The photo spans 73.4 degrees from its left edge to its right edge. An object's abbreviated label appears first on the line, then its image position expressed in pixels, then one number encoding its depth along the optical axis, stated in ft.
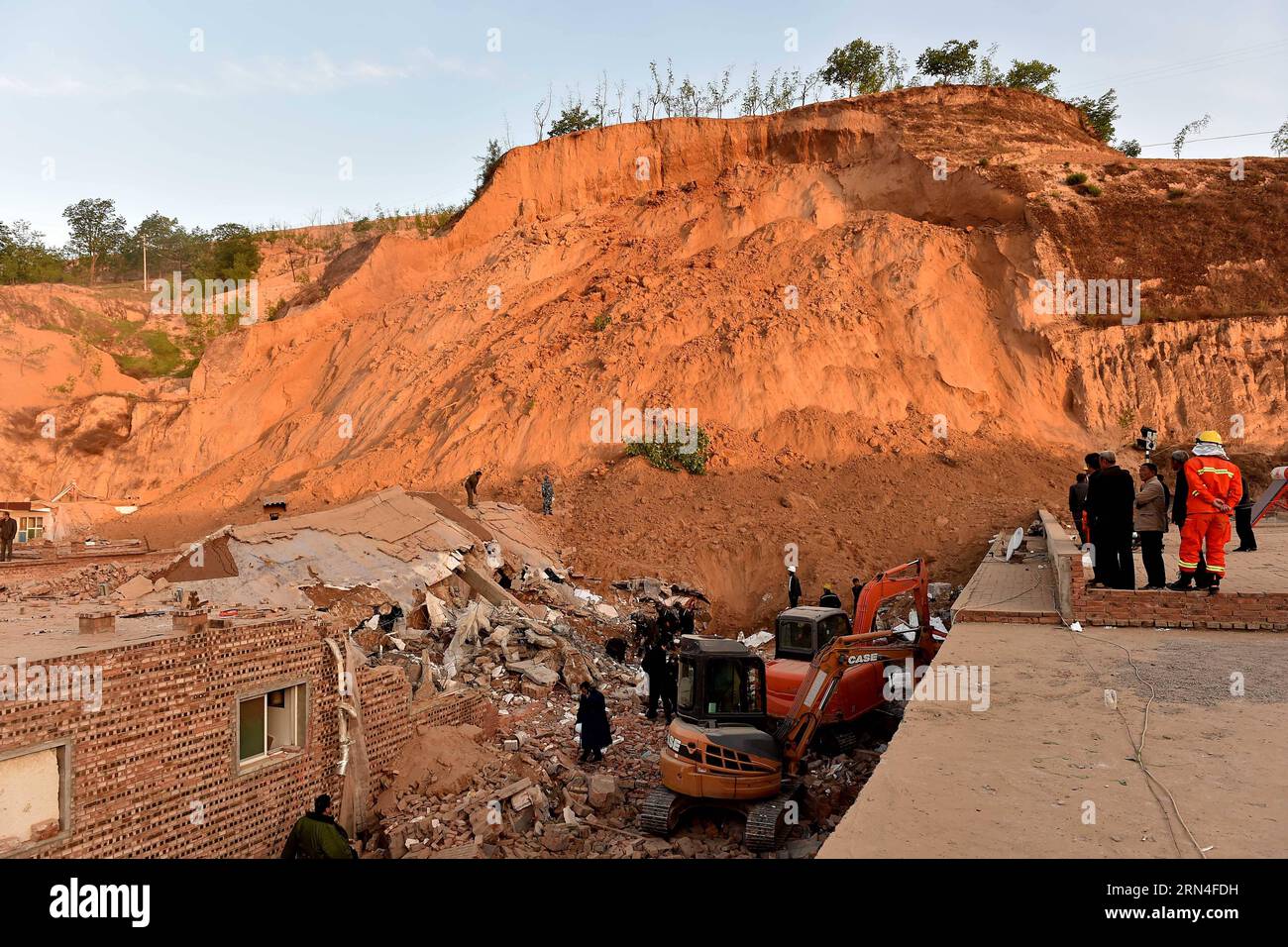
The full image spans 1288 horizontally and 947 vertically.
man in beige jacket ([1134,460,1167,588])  30.30
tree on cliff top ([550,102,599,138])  124.06
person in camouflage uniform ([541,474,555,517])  74.59
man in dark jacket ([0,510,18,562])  63.52
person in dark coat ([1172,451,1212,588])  29.12
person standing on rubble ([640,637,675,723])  40.78
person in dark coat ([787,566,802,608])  59.98
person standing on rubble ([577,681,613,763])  35.45
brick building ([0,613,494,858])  22.82
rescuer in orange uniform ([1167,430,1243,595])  28.60
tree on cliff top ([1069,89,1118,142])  134.72
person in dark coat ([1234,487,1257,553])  43.73
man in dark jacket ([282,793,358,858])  23.13
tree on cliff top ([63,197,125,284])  184.65
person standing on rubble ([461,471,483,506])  70.23
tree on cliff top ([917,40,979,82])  128.98
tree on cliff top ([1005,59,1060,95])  132.77
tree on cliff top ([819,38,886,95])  131.23
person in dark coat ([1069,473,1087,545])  40.99
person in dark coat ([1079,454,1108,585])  31.86
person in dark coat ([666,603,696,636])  55.36
